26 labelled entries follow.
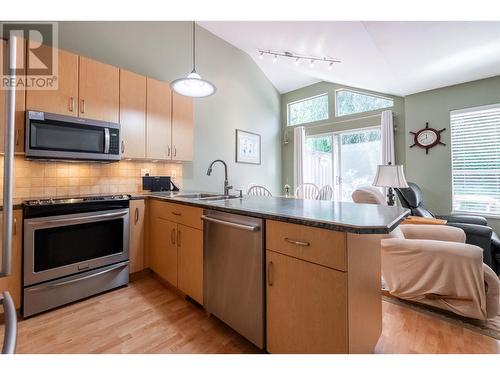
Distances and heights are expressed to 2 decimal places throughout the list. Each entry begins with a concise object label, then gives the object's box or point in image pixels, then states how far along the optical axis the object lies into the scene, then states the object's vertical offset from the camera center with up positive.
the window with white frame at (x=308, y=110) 5.08 +1.87
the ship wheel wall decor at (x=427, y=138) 3.67 +0.87
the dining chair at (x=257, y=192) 4.14 -0.02
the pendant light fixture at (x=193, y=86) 1.94 +0.93
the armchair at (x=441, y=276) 1.62 -0.63
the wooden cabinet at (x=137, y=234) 2.33 -0.44
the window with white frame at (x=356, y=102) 4.32 +1.74
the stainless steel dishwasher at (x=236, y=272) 1.32 -0.51
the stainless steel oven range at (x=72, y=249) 1.74 -0.49
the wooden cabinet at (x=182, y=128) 2.99 +0.84
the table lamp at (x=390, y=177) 2.60 +0.16
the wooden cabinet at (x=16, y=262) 1.70 -0.53
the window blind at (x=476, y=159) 3.31 +0.47
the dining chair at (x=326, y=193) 3.81 -0.04
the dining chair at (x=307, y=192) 4.49 -0.02
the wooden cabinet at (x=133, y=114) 2.54 +0.86
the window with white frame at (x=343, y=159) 4.50 +0.68
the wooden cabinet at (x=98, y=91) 2.24 +1.02
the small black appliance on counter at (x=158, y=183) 3.01 +0.10
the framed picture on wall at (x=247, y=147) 4.48 +0.89
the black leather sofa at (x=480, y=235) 2.36 -0.45
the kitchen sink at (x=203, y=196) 2.49 -0.05
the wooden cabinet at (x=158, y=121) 2.75 +0.86
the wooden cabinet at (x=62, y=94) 2.00 +0.87
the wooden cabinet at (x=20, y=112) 1.89 +0.65
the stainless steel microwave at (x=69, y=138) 1.94 +0.49
